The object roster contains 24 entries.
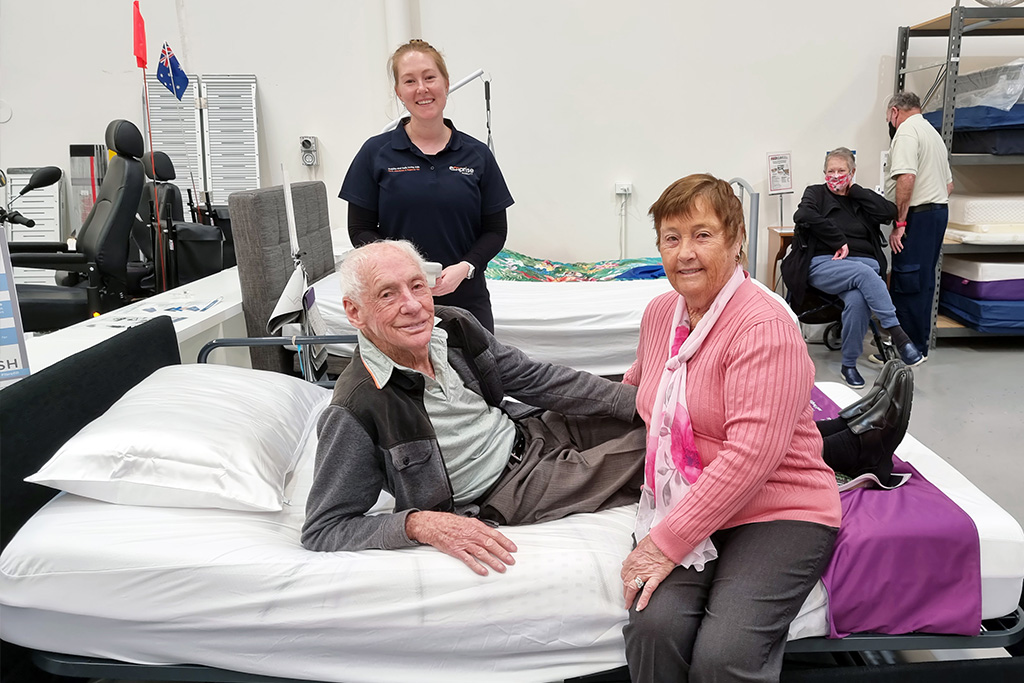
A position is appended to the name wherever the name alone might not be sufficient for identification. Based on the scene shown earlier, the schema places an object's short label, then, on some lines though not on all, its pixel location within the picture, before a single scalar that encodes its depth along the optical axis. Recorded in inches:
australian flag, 137.0
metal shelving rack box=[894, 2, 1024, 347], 161.5
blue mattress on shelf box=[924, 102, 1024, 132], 163.5
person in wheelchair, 155.1
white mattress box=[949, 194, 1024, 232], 170.1
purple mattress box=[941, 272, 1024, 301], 168.1
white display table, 85.1
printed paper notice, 192.2
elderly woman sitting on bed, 50.8
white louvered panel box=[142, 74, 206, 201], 203.6
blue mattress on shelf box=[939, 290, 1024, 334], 168.1
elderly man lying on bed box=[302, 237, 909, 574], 57.7
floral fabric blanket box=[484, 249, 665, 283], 162.4
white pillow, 59.8
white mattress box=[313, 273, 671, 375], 128.6
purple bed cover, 54.2
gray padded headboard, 111.3
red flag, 117.6
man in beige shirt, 160.9
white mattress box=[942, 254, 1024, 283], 167.5
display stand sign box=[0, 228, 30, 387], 63.7
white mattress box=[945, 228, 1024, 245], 166.1
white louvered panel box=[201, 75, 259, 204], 198.4
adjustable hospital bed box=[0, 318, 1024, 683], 54.4
